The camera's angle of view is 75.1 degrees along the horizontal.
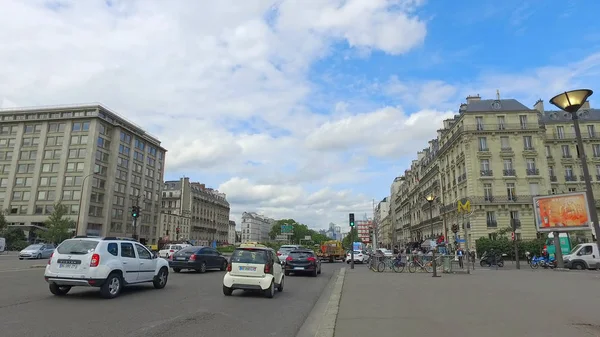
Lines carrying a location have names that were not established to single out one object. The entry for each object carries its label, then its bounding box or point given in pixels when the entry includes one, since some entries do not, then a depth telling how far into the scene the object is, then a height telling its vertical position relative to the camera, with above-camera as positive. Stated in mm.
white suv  10188 -228
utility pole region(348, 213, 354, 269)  28616 +2646
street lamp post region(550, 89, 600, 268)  7777 +3158
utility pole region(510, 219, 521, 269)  27175 +2057
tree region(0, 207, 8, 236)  54062 +4512
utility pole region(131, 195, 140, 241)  29078 +3268
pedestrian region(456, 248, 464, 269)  23984 -346
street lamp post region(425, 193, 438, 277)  19534 -417
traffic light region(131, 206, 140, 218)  29078 +3307
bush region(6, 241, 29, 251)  56125 +1646
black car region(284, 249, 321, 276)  20734 -322
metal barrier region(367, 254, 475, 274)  22344 -489
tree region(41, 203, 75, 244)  53406 +3874
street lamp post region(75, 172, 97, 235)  67244 +12130
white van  25906 -194
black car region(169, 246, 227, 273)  20609 -145
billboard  26828 +2965
